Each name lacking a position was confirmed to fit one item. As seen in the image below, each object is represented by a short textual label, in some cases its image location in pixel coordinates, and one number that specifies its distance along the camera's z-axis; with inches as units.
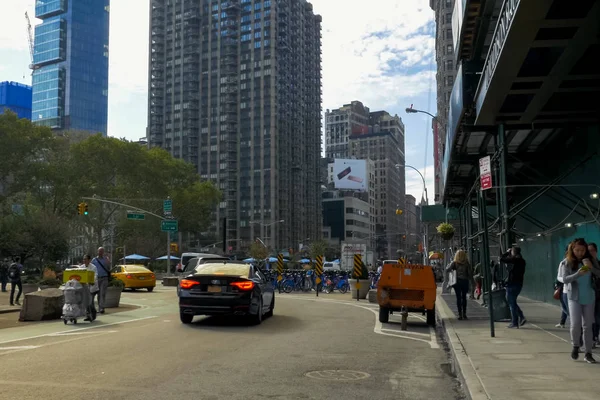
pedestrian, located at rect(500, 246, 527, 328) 512.7
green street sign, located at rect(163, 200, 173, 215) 1948.8
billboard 5433.1
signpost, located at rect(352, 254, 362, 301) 1071.2
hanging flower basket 1127.0
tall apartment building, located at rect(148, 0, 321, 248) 5595.5
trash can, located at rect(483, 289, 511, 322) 578.9
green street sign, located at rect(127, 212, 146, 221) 1915.6
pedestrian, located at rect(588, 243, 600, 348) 376.8
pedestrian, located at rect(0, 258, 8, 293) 1192.2
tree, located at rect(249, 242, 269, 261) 3949.3
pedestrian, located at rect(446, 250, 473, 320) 619.5
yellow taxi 1254.3
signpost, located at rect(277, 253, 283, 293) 1366.9
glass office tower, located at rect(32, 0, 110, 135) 7751.0
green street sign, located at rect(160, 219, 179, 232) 1928.6
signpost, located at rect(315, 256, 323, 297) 1242.9
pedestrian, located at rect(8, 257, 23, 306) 810.8
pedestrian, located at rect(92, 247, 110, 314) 676.1
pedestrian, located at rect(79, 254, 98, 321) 603.2
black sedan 548.4
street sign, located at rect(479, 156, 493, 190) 462.0
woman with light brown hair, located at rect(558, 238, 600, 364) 336.5
